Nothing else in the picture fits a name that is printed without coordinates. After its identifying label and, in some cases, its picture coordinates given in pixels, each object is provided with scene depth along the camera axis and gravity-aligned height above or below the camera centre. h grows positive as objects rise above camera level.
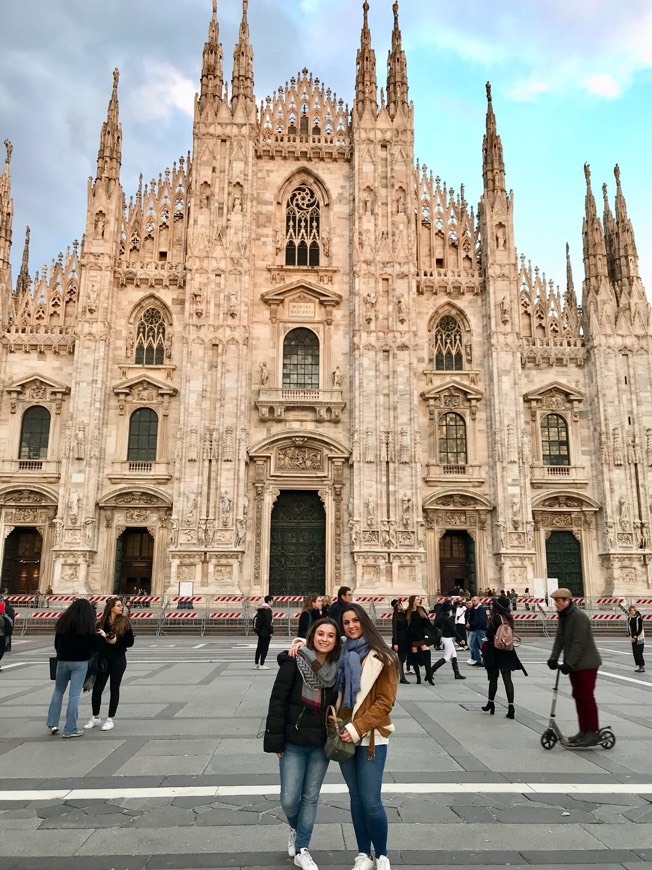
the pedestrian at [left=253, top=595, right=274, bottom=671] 14.84 -1.03
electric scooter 8.06 -1.76
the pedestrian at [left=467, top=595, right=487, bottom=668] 15.61 -1.05
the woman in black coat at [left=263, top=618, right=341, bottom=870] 4.64 -0.96
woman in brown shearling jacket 4.48 -0.91
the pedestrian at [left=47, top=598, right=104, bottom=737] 8.50 -0.85
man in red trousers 8.00 -0.93
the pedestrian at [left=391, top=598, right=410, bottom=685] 13.02 -0.97
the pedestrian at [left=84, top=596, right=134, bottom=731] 8.99 -0.93
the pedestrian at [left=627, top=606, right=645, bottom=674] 14.81 -1.13
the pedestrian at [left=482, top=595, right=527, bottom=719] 9.88 -1.05
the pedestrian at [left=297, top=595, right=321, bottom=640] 12.27 -0.55
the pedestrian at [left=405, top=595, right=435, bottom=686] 12.89 -0.91
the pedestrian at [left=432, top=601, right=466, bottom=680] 13.85 -1.08
